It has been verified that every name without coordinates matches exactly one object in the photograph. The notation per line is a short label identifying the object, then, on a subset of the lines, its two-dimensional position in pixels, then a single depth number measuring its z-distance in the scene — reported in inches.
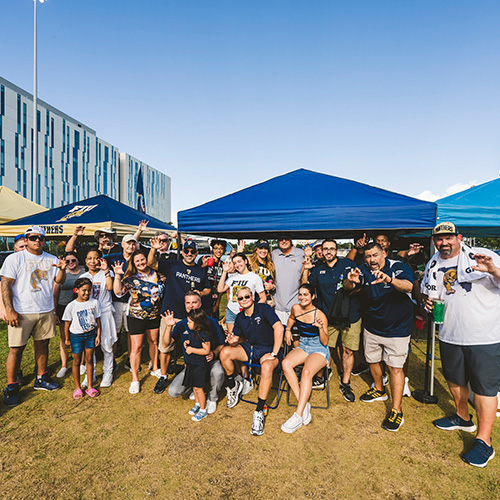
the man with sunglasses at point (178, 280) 141.6
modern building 1433.3
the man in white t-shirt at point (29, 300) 127.6
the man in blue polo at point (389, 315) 115.0
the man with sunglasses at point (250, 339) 126.3
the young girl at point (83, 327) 131.3
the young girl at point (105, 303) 143.5
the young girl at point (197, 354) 121.3
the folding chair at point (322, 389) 125.0
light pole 578.6
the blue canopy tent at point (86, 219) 224.2
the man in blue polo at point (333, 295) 138.5
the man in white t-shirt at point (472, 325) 94.1
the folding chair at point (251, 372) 127.7
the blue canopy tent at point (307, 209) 137.5
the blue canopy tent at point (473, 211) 166.2
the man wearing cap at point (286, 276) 152.9
